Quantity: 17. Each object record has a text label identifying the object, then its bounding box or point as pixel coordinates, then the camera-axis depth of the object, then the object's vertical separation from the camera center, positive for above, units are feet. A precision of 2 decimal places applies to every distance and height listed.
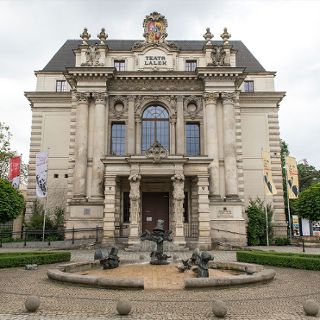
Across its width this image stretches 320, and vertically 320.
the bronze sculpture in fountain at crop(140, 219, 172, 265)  60.08 -2.38
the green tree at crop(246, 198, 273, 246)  105.29 +0.26
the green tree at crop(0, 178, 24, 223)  90.20 +5.93
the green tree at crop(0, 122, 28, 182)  136.60 +26.58
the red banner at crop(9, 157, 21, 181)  112.47 +17.92
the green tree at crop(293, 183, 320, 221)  96.64 +5.72
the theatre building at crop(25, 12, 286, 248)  91.61 +28.41
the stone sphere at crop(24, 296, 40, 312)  30.14 -6.56
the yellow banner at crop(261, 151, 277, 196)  100.45 +13.17
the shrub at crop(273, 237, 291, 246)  107.45 -4.85
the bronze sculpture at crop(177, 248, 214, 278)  45.47 -4.86
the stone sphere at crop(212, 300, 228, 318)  28.71 -6.68
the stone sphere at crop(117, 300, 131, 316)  28.91 -6.55
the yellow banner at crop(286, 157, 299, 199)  104.14 +13.35
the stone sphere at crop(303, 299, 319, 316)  29.50 -6.80
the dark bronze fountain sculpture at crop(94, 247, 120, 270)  54.90 -5.31
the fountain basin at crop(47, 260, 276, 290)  40.50 -6.62
